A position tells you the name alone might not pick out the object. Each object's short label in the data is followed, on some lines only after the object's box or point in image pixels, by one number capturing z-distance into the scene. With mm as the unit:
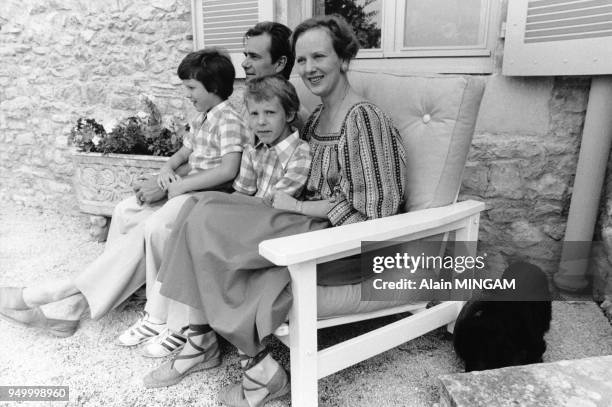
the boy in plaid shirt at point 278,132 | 1706
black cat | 1615
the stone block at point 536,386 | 1150
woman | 1400
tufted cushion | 1664
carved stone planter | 2871
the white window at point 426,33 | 2348
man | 2029
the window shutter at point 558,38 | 1864
